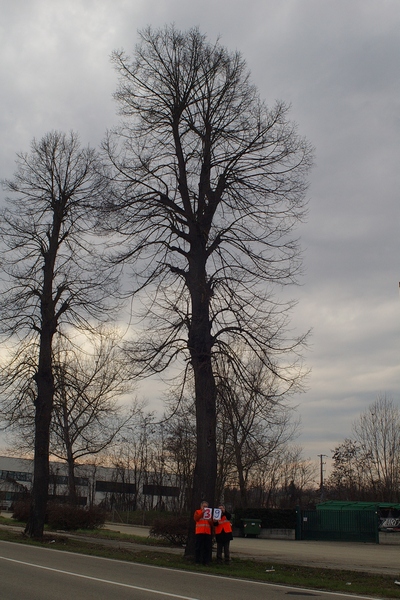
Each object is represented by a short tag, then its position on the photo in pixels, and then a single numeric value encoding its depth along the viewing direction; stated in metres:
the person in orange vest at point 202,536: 14.06
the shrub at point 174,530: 23.02
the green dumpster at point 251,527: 35.91
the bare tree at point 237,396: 14.76
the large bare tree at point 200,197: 15.09
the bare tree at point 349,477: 59.96
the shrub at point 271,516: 37.69
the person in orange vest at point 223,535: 15.02
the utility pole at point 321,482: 76.69
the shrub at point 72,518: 28.06
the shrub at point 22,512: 33.14
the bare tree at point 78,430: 36.03
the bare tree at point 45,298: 22.12
